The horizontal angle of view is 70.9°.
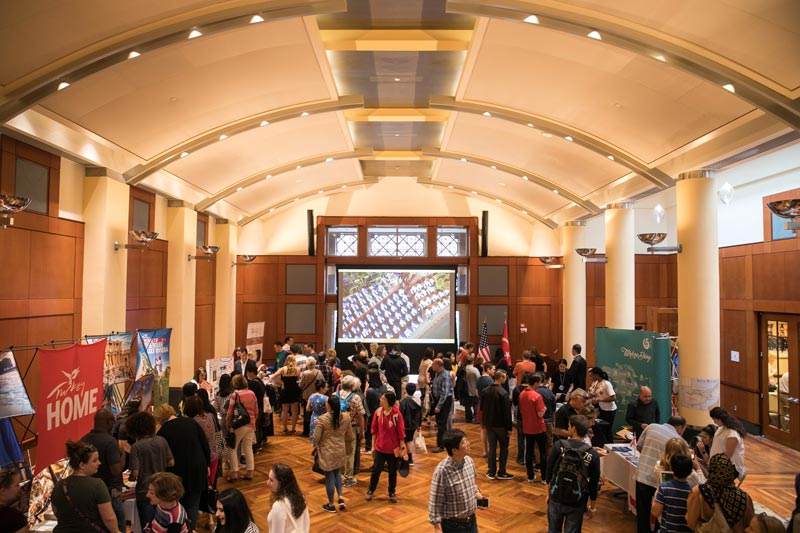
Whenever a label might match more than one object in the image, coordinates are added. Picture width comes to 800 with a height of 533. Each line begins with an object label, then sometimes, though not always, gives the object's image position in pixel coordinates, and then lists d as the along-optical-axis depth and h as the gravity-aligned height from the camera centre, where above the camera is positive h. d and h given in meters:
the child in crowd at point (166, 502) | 3.43 -1.28
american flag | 12.86 -1.27
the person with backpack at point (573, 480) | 4.34 -1.44
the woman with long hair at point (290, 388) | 9.25 -1.57
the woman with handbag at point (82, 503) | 3.51 -1.32
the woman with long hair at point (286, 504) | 3.43 -1.30
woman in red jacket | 6.13 -1.49
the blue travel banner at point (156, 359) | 8.06 -0.96
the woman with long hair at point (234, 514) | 3.09 -1.22
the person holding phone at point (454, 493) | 3.77 -1.33
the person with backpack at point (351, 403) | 6.71 -1.29
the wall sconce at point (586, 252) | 10.80 +0.85
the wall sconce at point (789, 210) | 5.19 +0.81
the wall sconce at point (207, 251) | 11.18 +0.87
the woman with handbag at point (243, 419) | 6.85 -1.53
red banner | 5.47 -1.08
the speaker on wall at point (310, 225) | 15.66 +1.93
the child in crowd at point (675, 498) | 3.83 -1.39
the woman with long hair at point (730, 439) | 5.18 -1.33
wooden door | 9.00 -1.36
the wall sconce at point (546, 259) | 13.59 +0.88
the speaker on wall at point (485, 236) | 15.78 +1.67
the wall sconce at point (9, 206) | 5.29 +0.83
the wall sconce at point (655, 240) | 7.87 +0.80
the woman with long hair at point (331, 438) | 5.93 -1.52
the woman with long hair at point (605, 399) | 7.82 -1.44
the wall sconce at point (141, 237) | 8.16 +0.82
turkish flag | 14.08 -1.27
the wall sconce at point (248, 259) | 14.25 +0.89
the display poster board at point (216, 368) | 9.57 -1.32
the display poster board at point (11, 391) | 5.22 -0.93
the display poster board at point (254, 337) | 13.61 -1.06
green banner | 7.69 -1.00
